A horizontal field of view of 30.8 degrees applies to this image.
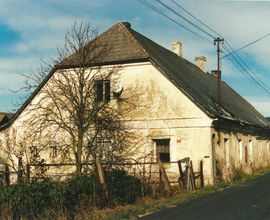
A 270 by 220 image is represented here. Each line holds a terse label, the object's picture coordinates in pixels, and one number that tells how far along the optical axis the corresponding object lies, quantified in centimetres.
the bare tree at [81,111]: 1742
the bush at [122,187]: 1328
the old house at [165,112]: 2062
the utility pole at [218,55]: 2277
